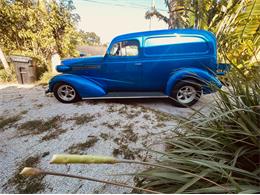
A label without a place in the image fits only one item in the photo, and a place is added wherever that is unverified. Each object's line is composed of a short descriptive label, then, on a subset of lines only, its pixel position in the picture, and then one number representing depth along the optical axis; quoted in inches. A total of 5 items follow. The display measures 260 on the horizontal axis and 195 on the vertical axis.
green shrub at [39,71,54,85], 231.3
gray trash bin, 208.7
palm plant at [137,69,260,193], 37.0
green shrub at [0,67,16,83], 234.5
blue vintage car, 130.8
